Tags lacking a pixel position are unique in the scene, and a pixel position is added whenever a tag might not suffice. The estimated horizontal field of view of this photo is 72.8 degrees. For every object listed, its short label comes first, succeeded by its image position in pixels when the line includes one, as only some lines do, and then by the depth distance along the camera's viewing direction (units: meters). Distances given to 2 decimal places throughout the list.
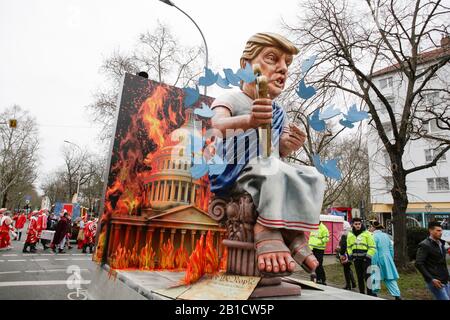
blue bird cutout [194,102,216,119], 2.55
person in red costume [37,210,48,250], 10.81
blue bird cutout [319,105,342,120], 2.70
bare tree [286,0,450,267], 7.26
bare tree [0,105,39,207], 26.17
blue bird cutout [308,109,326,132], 2.78
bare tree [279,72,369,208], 5.98
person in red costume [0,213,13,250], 10.19
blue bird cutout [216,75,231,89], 2.58
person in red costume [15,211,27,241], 14.24
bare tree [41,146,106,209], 33.50
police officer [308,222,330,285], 6.52
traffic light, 9.77
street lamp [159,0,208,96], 7.07
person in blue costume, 5.26
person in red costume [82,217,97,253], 11.03
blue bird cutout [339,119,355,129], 2.71
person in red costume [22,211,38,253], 10.27
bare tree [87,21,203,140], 13.95
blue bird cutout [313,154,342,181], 2.75
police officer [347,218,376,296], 5.52
